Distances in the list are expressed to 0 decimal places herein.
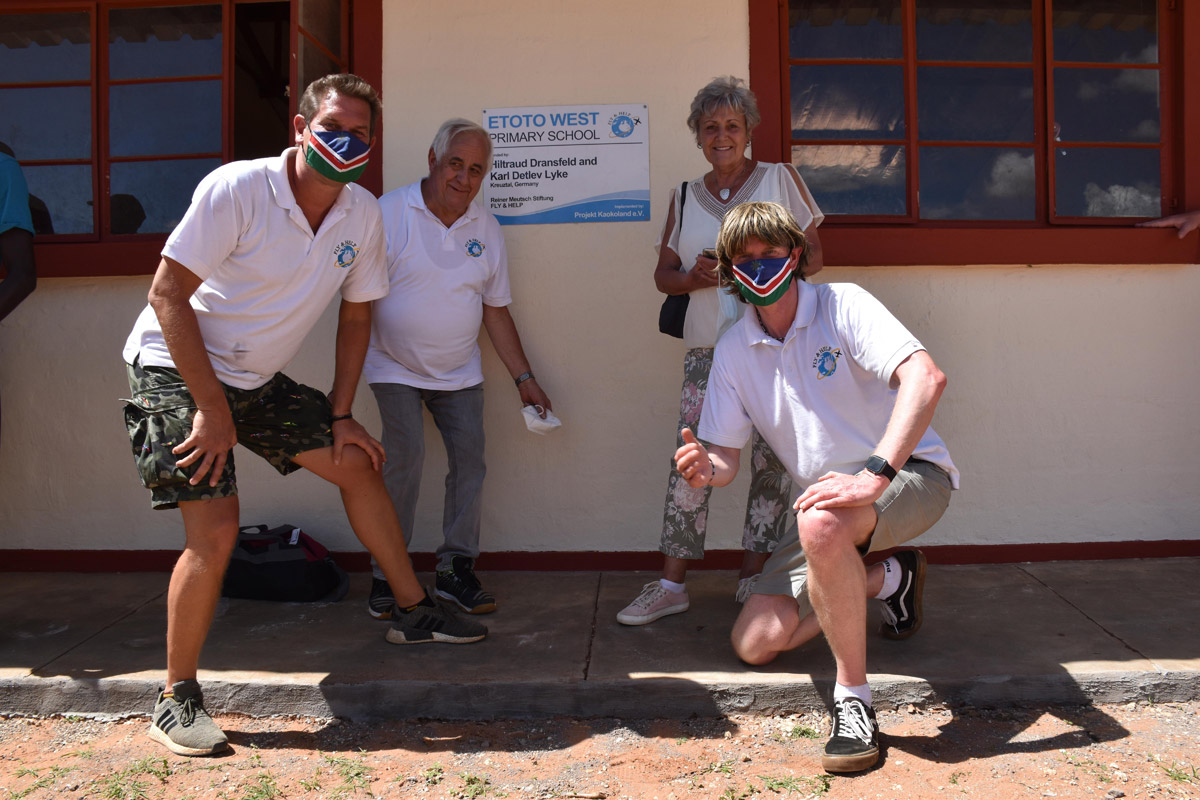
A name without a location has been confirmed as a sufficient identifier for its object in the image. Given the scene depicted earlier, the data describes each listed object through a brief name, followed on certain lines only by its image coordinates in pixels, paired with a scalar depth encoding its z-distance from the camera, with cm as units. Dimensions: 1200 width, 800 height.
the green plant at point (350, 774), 258
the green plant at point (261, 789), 253
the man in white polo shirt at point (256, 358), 276
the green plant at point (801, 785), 253
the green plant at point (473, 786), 256
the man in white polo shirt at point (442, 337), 379
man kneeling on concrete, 267
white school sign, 428
